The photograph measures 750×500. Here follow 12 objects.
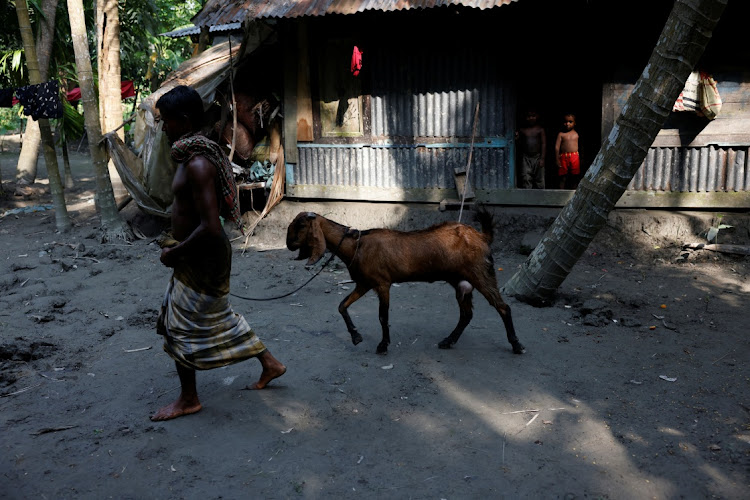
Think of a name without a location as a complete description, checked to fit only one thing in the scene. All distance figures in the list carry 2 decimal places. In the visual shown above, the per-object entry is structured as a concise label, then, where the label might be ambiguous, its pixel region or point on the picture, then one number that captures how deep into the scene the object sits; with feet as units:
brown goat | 16.92
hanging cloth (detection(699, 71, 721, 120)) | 25.36
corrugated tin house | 26.37
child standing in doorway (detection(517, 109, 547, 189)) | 31.68
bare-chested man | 12.32
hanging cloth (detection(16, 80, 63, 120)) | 32.27
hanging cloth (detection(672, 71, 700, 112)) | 25.95
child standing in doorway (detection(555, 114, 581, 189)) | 31.27
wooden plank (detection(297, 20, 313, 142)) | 31.89
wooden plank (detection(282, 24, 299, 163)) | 32.17
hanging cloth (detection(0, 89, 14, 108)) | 34.89
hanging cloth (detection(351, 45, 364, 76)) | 28.63
